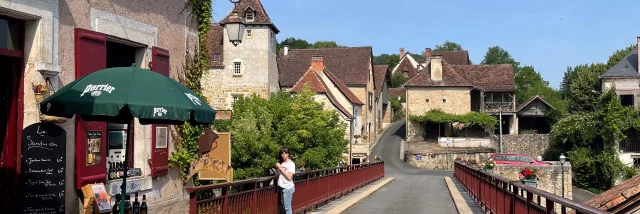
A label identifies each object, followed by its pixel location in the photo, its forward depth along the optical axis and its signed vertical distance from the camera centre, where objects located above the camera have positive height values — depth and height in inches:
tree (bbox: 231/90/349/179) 1314.0 -21.1
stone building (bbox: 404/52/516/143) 2578.7 +115.0
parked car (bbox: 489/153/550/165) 1755.7 -91.3
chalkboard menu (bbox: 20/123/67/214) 322.0 -22.4
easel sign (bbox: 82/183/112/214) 355.6 -40.9
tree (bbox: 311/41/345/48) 4546.8 +553.7
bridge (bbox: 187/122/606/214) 354.9 -65.0
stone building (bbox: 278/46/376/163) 2490.2 +213.2
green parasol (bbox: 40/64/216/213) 263.0 +10.6
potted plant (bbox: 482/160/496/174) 1188.5 -75.9
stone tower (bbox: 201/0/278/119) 1862.7 +168.1
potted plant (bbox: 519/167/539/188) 947.3 -71.7
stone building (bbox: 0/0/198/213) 331.3 +34.1
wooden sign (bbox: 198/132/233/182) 523.5 -38.0
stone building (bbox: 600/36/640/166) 2079.2 +122.1
